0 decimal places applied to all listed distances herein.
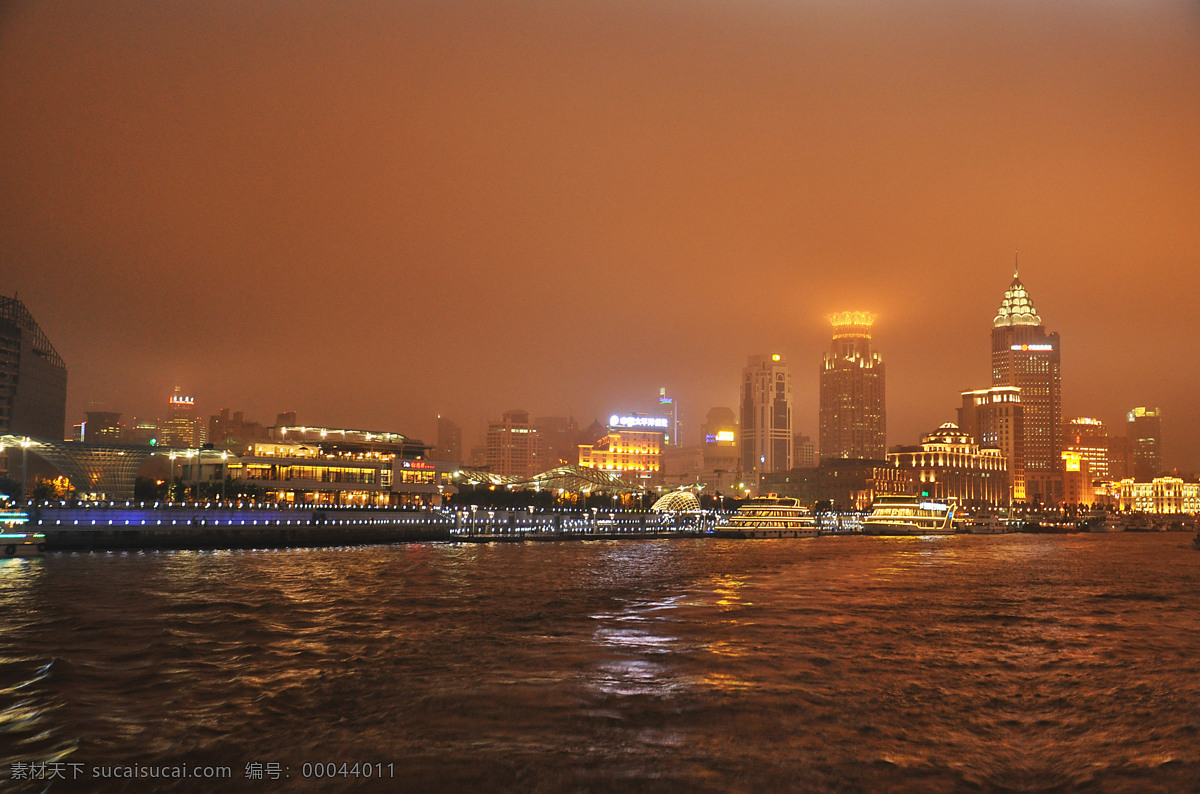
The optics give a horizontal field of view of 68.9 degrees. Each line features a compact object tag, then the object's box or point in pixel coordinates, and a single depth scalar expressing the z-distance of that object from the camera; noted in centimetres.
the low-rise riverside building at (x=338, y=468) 12800
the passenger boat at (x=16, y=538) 6600
